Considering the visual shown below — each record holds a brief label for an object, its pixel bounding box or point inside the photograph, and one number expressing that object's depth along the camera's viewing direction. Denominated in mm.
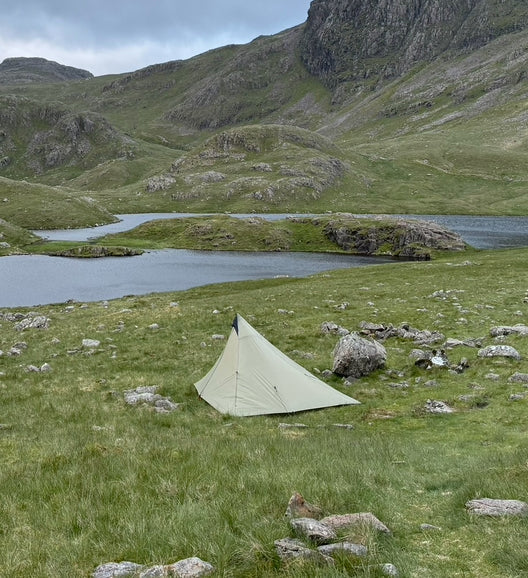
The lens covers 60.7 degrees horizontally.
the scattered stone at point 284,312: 37819
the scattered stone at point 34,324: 38716
